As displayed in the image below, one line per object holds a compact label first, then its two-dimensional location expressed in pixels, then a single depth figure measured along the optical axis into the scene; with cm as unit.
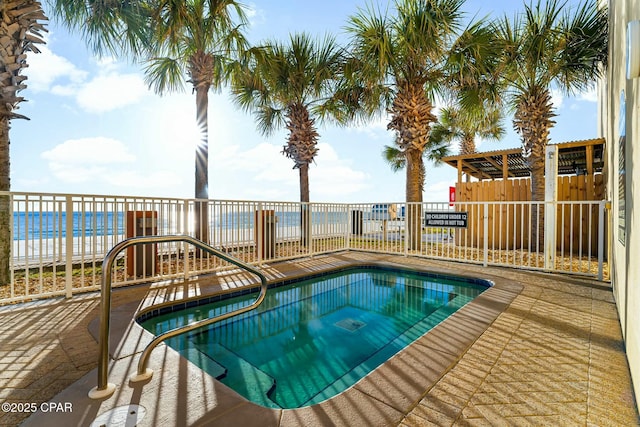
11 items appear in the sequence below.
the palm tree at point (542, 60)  516
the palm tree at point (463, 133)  1254
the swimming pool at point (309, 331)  215
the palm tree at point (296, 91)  681
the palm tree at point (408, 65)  580
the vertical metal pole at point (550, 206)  490
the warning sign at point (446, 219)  582
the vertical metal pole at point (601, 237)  412
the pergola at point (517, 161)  689
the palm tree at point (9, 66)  386
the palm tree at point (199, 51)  524
